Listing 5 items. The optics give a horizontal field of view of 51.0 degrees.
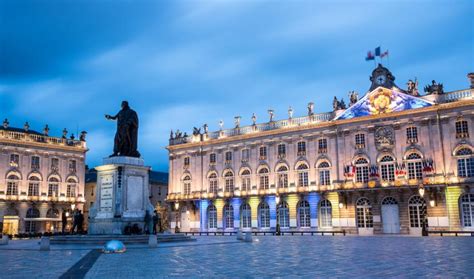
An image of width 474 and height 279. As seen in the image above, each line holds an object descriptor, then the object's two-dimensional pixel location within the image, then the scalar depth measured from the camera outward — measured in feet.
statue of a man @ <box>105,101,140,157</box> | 81.25
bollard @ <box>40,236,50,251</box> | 67.77
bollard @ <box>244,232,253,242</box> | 93.91
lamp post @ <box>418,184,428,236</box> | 116.82
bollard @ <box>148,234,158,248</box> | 68.69
